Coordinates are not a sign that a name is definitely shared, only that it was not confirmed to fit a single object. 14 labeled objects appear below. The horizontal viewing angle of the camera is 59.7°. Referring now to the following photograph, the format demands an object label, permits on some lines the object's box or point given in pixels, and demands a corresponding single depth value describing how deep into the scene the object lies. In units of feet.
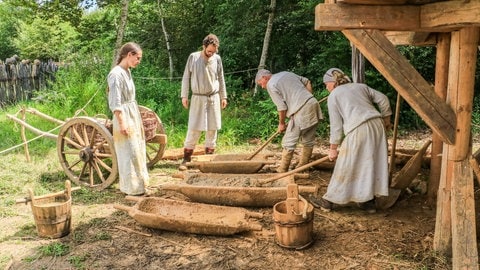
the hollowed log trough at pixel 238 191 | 15.67
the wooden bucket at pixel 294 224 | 12.96
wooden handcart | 18.52
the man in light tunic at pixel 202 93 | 21.71
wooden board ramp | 16.25
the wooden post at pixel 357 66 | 22.90
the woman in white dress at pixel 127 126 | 16.90
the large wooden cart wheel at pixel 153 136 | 19.15
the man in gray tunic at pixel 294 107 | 18.85
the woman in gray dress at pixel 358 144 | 14.79
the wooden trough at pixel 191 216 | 13.97
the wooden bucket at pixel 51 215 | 14.14
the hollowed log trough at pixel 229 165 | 19.58
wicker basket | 19.07
